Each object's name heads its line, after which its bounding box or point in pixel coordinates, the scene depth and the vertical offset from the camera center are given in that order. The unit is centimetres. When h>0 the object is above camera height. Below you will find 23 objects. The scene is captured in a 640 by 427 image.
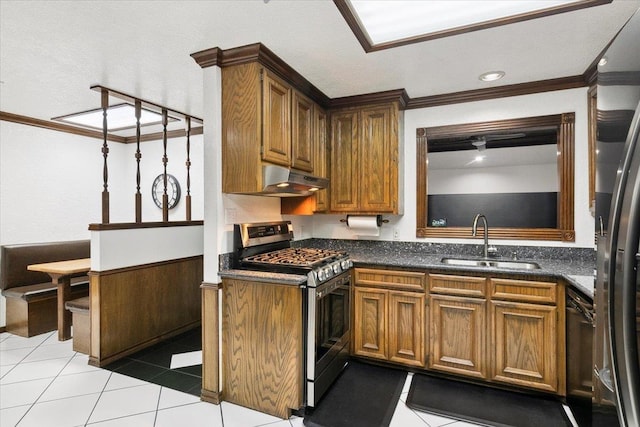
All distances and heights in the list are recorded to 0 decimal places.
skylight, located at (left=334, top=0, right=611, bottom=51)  174 +111
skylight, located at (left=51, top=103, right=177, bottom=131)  360 +115
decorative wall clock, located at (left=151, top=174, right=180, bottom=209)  480 +33
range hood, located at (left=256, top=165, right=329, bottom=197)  221 +21
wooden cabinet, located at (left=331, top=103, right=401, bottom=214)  300 +49
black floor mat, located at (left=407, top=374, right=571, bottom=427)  206 -133
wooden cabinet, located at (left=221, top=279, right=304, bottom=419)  210 -90
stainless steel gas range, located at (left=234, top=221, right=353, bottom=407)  212 -54
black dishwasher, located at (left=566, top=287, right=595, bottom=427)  180 -88
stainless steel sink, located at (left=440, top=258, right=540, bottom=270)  272 -46
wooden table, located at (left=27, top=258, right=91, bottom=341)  306 -67
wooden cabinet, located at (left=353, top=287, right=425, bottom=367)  258 -94
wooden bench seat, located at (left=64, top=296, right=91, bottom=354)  300 -104
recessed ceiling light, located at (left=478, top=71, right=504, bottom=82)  254 +106
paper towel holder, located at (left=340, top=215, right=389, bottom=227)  318 -9
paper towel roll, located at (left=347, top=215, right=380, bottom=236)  315 -13
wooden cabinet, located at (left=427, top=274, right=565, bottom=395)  223 -87
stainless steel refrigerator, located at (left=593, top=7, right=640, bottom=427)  69 -6
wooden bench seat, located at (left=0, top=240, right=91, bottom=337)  341 -82
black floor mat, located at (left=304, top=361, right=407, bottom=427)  206 -133
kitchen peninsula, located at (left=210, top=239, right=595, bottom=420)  223 -78
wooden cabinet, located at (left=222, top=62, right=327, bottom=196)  221 +61
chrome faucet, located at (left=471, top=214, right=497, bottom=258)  283 -22
